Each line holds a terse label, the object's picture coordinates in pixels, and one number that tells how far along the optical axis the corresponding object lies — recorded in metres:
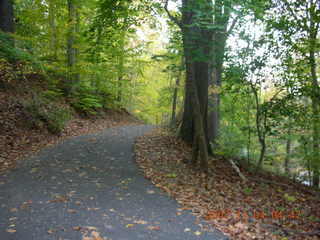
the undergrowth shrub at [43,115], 10.36
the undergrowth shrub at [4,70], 8.49
